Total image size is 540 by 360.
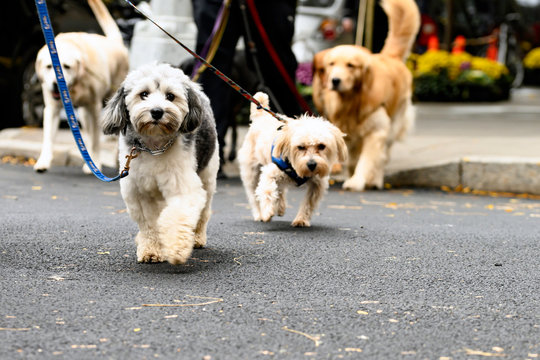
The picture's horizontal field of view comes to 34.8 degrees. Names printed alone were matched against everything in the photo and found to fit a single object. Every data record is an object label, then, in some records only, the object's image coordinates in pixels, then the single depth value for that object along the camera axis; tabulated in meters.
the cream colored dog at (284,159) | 5.56
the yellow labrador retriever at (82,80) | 8.53
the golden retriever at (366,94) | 8.36
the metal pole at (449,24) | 21.48
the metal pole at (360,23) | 10.54
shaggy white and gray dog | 4.19
